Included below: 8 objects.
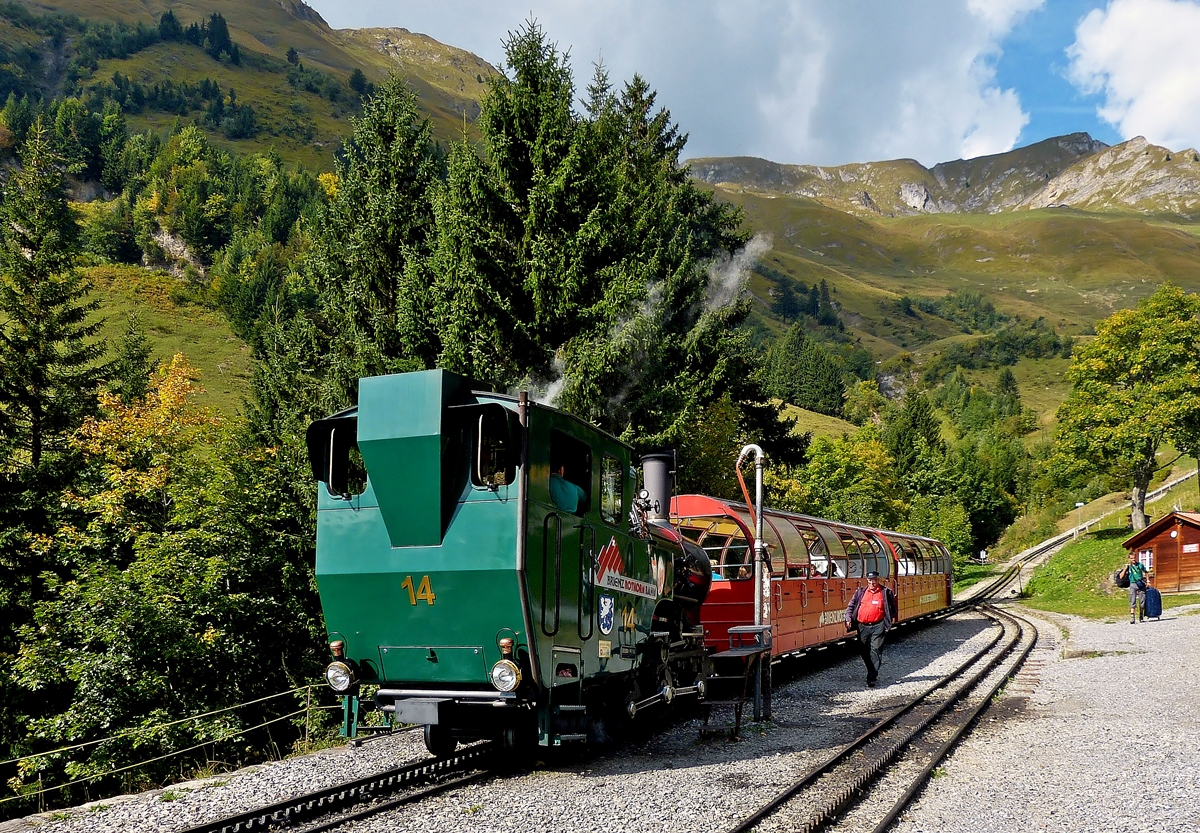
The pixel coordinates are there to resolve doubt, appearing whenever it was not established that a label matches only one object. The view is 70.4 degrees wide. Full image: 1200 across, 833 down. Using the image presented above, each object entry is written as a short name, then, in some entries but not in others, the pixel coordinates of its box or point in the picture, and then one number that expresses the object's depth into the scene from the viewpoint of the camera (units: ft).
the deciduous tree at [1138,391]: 148.25
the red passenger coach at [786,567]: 50.52
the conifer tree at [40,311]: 77.61
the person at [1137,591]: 92.02
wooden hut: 125.59
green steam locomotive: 27.25
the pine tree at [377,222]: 77.10
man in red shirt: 53.52
